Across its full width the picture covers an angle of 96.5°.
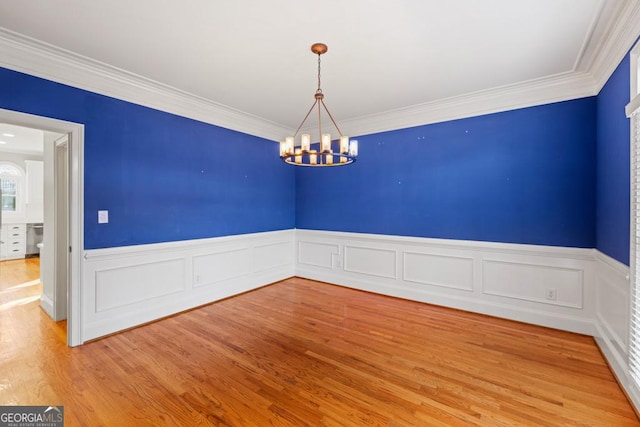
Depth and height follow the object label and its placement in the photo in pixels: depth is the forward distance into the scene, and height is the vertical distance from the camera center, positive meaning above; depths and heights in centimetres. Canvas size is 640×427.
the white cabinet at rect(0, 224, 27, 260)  686 -76
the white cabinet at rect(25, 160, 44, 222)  740 +51
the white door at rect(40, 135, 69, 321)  342 -21
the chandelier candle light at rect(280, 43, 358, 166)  254 +61
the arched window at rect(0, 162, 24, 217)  712 +56
